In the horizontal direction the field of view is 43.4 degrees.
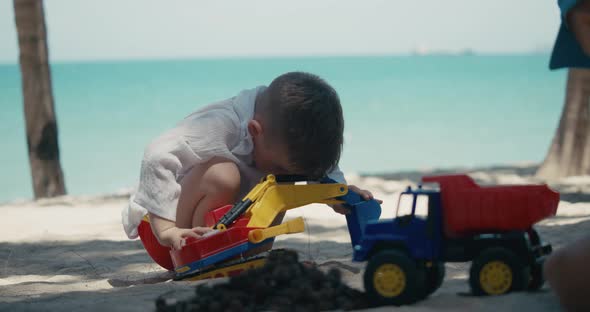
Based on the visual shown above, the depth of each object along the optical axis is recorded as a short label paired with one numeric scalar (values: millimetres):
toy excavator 2500
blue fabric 2461
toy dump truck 1960
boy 2674
